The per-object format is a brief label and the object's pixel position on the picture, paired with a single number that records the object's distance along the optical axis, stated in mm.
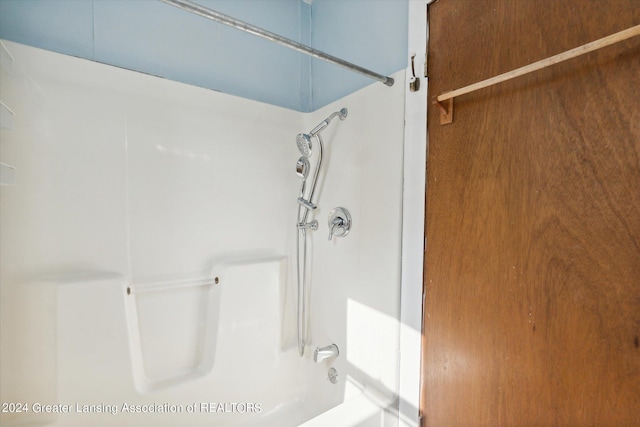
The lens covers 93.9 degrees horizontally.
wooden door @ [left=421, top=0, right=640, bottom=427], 702
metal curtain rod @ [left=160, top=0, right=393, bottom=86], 763
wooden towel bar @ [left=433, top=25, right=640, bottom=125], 635
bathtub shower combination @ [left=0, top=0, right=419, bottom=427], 1089
